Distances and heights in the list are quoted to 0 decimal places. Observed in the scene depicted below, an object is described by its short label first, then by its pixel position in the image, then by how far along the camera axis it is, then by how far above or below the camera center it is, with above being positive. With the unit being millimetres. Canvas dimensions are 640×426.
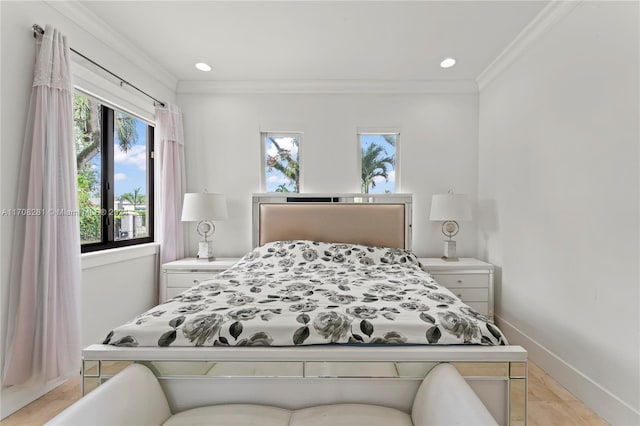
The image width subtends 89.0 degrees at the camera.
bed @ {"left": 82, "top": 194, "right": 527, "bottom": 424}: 1304 -573
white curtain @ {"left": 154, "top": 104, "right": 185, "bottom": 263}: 3250 +314
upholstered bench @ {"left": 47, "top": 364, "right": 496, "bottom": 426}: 1007 -688
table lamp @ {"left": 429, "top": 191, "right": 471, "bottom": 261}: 3127 +8
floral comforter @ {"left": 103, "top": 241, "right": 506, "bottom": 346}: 1364 -483
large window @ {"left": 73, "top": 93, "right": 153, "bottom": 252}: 2502 +303
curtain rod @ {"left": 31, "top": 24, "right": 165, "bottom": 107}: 1968 +1090
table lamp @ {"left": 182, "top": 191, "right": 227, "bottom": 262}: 3119 +12
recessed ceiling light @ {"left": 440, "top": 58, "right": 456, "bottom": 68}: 2971 +1375
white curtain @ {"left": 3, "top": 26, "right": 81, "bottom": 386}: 1858 -195
